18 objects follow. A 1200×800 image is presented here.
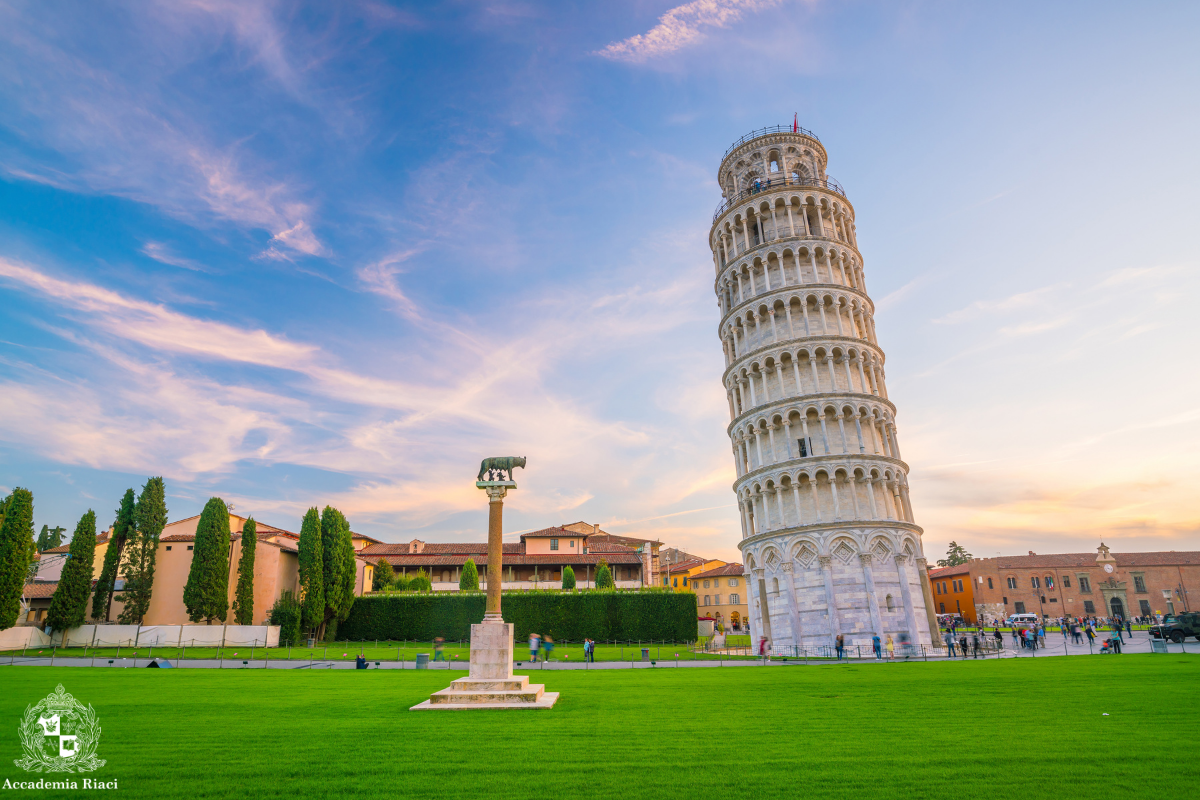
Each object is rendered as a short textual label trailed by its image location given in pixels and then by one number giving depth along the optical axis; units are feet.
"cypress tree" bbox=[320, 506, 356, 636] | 170.60
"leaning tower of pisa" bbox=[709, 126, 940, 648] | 141.90
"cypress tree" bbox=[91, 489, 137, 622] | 160.35
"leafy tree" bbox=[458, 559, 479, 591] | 199.52
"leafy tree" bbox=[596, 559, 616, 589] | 195.36
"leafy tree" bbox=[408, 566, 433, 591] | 193.06
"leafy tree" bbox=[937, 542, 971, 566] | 474.90
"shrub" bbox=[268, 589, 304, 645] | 156.46
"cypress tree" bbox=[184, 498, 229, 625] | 156.35
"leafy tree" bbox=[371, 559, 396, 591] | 209.46
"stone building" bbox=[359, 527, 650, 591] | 230.07
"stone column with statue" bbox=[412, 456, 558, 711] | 54.60
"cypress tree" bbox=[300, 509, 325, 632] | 162.71
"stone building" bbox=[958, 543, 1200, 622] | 300.81
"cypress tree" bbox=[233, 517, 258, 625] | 158.92
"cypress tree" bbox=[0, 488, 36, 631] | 139.03
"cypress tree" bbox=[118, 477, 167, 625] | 157.69
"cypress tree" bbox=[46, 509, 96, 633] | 148.66
